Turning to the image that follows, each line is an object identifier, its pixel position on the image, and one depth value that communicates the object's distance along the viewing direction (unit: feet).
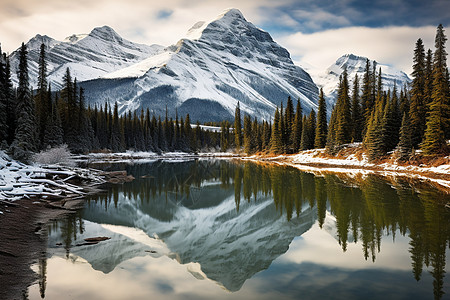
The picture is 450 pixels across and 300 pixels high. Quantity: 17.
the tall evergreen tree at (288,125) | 308.83
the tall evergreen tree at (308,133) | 270.89
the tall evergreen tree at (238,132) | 470.39
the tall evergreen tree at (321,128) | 253.85
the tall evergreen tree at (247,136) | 404.16
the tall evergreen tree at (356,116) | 236.63
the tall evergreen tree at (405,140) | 150.61
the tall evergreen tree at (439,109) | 134.72
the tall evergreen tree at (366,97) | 223.43
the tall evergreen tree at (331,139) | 222.28
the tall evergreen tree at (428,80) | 158.10
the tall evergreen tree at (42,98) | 192.13
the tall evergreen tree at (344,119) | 219.00
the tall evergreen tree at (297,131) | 290.35
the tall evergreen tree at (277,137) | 311.06
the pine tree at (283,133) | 311.31
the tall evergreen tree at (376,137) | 172.04
